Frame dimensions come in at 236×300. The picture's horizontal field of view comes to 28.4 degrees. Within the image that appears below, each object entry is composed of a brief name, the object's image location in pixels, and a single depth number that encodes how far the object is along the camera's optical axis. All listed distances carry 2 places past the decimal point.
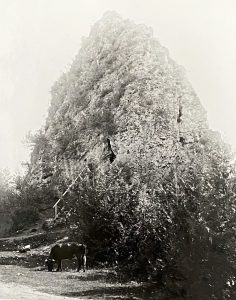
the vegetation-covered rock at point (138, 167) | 13.45
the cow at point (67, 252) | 22.12
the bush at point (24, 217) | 43.34
